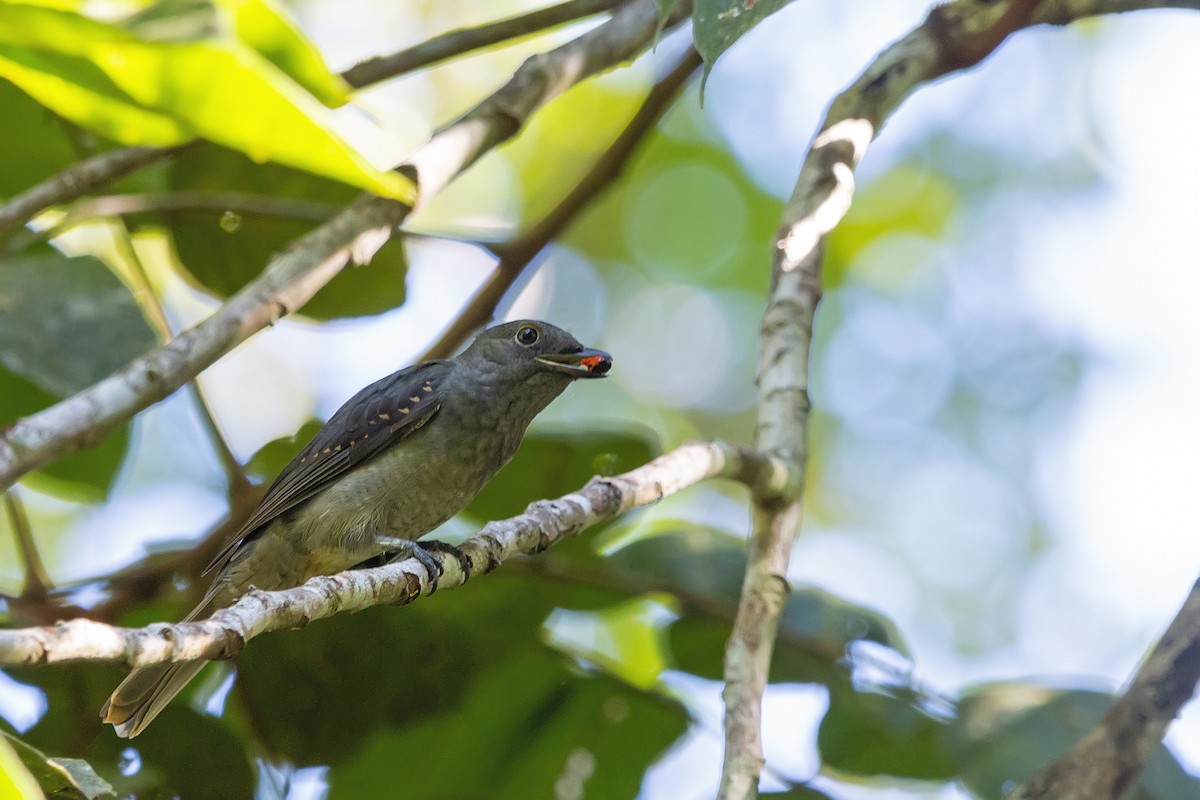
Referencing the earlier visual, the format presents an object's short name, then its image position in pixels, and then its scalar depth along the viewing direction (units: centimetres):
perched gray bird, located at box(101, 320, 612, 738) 884
